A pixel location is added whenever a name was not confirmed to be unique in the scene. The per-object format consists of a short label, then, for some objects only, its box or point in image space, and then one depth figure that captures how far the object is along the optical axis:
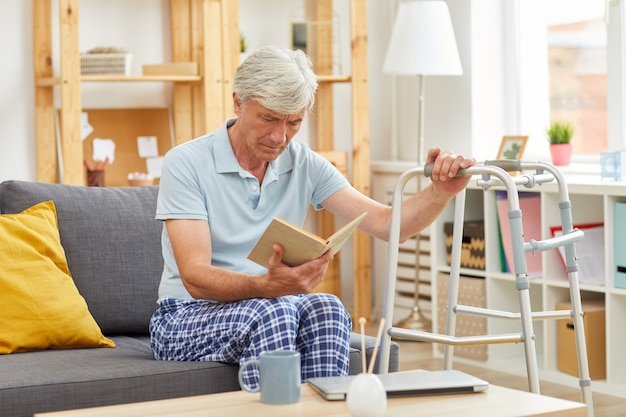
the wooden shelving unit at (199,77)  4.48
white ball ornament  1.66
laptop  1.84
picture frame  4.21
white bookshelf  3.55
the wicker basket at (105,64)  4.39
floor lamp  4.47
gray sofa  2.30
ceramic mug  1.78
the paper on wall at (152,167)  4.70
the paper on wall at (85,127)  4.58
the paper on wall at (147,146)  4.69
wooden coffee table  1.73
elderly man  2.18
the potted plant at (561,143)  4.32
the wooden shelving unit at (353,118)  4.81
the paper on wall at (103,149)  4.58
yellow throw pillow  2.51
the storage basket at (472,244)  4.14
